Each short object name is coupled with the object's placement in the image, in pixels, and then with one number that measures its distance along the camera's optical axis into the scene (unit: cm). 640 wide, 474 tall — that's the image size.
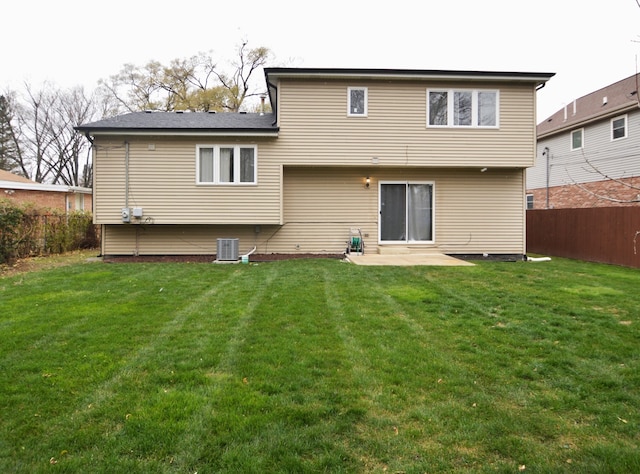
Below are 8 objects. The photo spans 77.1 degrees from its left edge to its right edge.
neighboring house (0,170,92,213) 2022
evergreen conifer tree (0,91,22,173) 3475
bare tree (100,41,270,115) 2793
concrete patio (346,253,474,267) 1016
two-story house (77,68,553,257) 1122
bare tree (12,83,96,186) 3544
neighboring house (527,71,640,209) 1688
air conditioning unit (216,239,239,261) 1127
